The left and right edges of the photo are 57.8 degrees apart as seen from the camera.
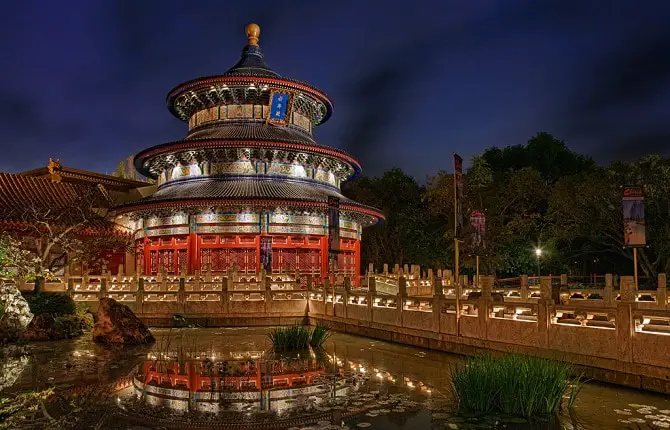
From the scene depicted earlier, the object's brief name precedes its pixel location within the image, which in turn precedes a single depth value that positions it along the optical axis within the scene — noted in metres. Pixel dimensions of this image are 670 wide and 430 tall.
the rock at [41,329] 19.64
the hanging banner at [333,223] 27.06
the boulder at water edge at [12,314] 18.83
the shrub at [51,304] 22.22
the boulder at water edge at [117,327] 18.91
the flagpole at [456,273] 16.31
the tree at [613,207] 36.38
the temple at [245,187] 35.12
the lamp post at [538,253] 43.23
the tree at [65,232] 24.84
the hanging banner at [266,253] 34.75
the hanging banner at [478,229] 35.38
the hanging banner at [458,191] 17.83
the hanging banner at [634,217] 20.25
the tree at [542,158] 68.88
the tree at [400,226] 51.47
